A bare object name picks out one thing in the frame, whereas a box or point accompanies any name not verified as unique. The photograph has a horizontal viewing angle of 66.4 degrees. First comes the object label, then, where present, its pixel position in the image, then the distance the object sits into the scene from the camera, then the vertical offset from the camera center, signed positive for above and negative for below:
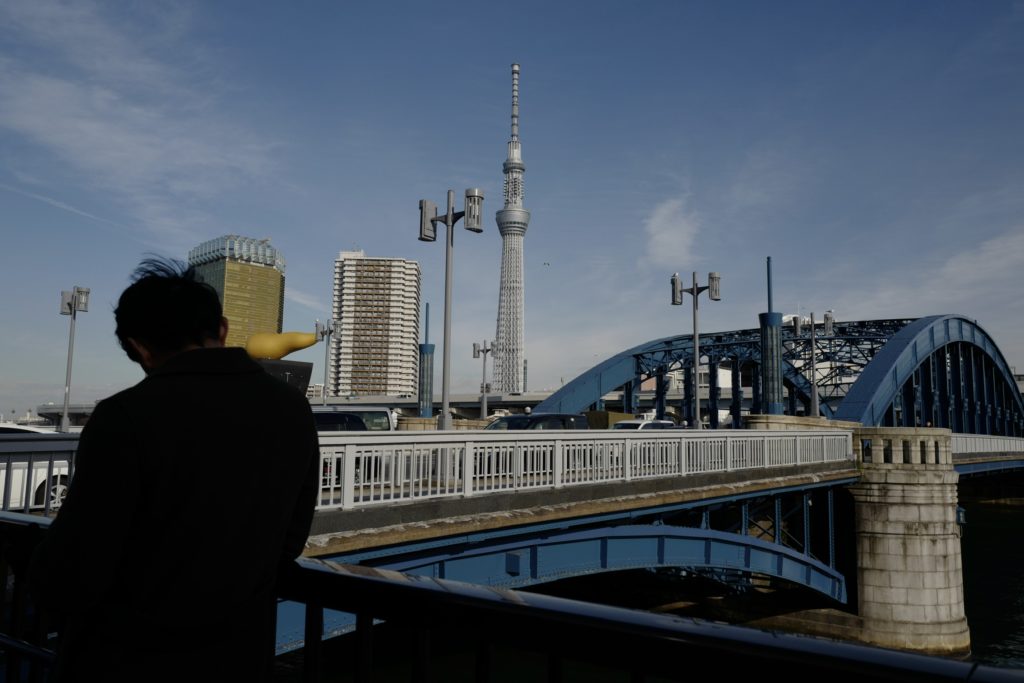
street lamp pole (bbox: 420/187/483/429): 16.27 +4.20
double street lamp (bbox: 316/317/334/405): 35.88 +4.22
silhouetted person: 1.73 -0.22
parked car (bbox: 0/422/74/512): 6.98 -0.44
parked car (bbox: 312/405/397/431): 15.41 +0.04
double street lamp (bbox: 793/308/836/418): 31.83 +4.41
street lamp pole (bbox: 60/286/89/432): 28.28 +4.14
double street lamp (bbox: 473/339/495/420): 42.56 +3.97
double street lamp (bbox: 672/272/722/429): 25.69 +4.44
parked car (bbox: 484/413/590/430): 18.75 +0.00
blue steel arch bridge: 40.53 +3.70
